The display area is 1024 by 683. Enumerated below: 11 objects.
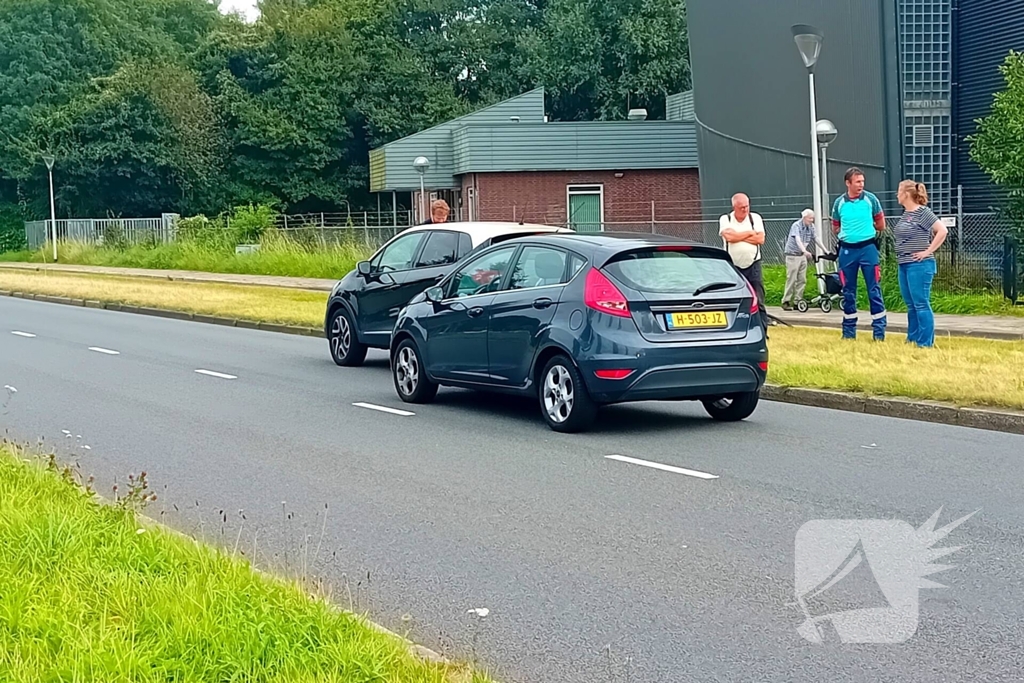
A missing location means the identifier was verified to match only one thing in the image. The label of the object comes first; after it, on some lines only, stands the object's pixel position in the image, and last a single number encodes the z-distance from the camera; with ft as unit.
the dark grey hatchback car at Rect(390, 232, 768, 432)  33.65
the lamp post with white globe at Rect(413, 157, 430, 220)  121.95
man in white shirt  53.67
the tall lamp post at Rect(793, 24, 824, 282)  66.80
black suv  49.03
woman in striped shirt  48.93
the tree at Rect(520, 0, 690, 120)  192.44
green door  147.02
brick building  145.28
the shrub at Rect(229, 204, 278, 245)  151.53
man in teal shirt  50.67
